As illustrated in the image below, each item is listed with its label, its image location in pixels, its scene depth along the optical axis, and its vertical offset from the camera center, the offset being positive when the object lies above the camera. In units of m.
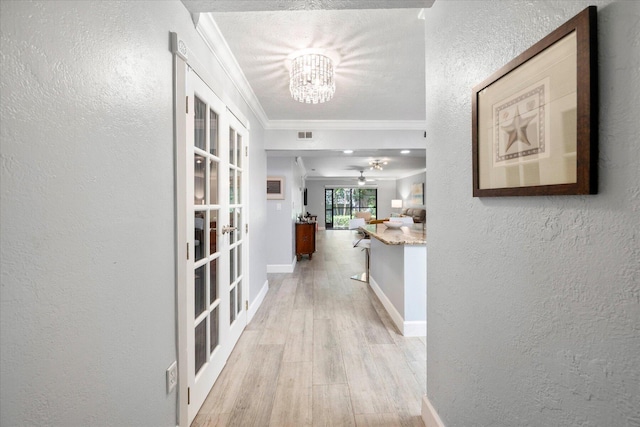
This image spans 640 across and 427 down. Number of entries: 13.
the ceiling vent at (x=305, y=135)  3.91 +1.00
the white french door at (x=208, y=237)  1.57 -0.16
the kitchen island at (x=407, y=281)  2.71 -0.67
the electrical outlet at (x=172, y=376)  1.37 -0.77
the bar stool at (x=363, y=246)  4.46 -0.52
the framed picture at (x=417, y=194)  9.53 +0.57
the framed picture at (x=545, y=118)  0.63 +0.24
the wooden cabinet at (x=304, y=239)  6.32 -0.59
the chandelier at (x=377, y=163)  7.77 +1.27
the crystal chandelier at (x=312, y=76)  2.13 +0.99
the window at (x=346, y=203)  13.51 +0.36
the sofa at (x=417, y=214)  8.95 -0.10
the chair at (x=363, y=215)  11.79 -0.16
